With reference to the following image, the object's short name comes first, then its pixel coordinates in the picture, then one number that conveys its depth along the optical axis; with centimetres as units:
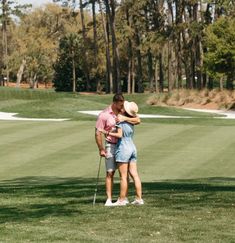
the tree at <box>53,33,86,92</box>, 8762
